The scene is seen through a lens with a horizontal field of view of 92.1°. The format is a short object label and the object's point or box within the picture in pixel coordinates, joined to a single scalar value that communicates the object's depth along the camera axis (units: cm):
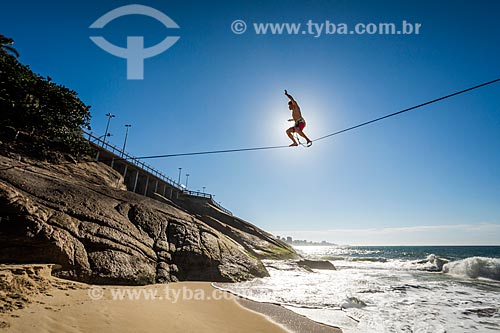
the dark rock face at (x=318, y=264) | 3027
